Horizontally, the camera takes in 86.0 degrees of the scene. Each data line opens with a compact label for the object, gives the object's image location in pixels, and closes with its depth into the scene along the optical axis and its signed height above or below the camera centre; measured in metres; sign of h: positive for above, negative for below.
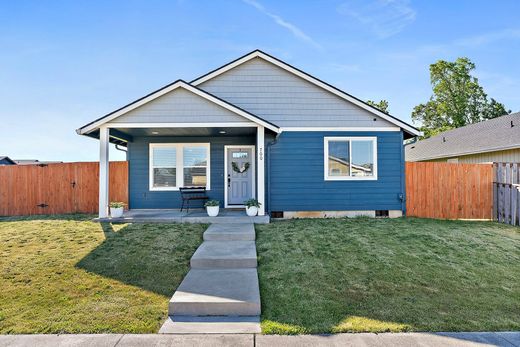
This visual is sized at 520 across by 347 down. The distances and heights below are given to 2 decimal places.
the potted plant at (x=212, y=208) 8.13 -0.93
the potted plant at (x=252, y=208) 8.19 -0.94
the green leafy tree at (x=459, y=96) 26.73 +7.72
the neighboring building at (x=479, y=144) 12.74 +1.70
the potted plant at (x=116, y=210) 8.09 -0.97
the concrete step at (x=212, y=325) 3.04 -1.70
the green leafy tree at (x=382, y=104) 31.13 +8.02
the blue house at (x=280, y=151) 9.16 +0.85
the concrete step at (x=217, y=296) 3.45 -1.58
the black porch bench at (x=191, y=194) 9.23 -0.62
